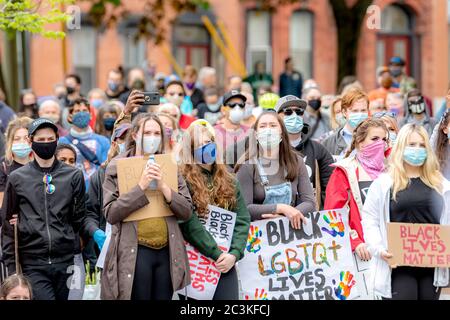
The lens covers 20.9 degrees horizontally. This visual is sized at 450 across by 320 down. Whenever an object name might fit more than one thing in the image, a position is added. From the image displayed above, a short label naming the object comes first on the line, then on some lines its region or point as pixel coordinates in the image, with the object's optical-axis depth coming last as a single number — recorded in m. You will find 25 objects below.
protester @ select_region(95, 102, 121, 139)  13.89
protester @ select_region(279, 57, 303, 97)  23.34
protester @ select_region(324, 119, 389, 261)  10.58
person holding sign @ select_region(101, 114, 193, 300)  9.45
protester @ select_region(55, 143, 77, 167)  11.88
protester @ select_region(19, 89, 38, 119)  17.12
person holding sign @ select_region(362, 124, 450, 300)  9.47
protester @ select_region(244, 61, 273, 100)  22.70
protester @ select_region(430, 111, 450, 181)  11.22
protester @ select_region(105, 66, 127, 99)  18.33
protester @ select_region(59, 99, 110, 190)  12.93
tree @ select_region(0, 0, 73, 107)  12.95
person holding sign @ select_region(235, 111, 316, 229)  10.36
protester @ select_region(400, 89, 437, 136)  14.72
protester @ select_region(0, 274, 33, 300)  9.27
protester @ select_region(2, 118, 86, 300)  10.38
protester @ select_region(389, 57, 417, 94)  19.00
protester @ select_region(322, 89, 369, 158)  12.38
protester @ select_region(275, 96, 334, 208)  11.52
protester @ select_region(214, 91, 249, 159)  13.24
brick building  32.06
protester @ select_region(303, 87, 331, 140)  15.31
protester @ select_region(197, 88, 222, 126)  16.93
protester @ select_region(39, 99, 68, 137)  14.61
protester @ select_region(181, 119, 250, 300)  9.93
